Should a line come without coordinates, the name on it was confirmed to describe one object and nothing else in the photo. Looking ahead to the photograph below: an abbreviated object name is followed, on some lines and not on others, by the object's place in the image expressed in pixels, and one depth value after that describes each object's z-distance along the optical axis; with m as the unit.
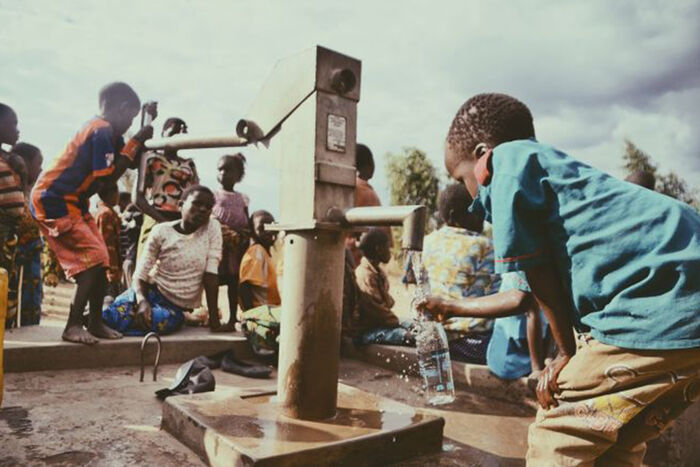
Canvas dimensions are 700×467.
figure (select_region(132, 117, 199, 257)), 4.85
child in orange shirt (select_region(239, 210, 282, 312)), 5.00
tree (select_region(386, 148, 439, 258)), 23.48
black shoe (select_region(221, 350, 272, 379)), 3.62
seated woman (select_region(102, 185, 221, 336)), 4.07
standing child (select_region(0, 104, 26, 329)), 3.65
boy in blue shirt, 1.45
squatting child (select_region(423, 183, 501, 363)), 3.95
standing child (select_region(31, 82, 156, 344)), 3.60
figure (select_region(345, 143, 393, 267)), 5.69
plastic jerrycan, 2.13
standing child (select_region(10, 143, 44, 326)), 4.32
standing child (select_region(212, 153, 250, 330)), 5.28
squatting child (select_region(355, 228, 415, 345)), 4.34
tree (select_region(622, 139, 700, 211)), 22.61
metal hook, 3.14
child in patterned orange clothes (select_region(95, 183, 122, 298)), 6.07
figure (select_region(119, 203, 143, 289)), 5.78
